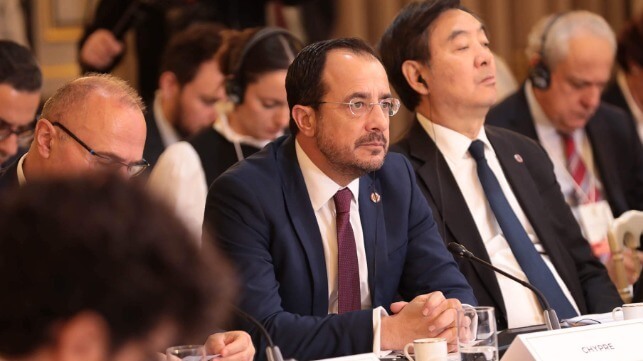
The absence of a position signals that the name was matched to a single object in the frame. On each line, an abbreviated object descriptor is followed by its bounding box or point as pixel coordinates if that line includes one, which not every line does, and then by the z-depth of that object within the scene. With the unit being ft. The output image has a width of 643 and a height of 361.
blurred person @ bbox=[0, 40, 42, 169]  20.18
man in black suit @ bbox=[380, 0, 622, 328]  18.37
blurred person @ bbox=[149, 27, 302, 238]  23.27
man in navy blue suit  15.19
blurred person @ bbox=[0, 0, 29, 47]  34.14
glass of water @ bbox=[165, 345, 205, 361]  11.13
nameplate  11.70
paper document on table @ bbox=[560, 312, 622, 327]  14.88
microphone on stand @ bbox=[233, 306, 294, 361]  11.42
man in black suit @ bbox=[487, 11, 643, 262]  26.58
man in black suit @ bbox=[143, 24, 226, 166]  26.32
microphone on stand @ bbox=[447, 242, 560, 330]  13.73
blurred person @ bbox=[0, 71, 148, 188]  15.66
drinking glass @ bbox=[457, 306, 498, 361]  12.53
